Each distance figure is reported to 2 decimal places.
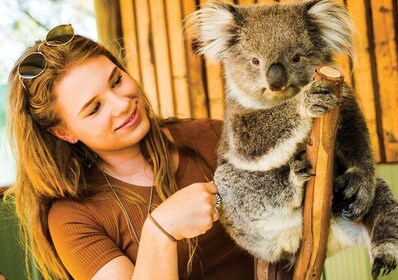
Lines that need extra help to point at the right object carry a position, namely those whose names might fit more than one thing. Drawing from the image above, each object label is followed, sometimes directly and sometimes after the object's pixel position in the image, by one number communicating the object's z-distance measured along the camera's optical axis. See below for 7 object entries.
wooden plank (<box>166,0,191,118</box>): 3.60
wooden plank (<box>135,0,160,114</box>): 3.71
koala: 1.50
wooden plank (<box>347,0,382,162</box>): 3.15
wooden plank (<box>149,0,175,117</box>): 3.66
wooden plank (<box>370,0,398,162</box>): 3.12
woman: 1.75
